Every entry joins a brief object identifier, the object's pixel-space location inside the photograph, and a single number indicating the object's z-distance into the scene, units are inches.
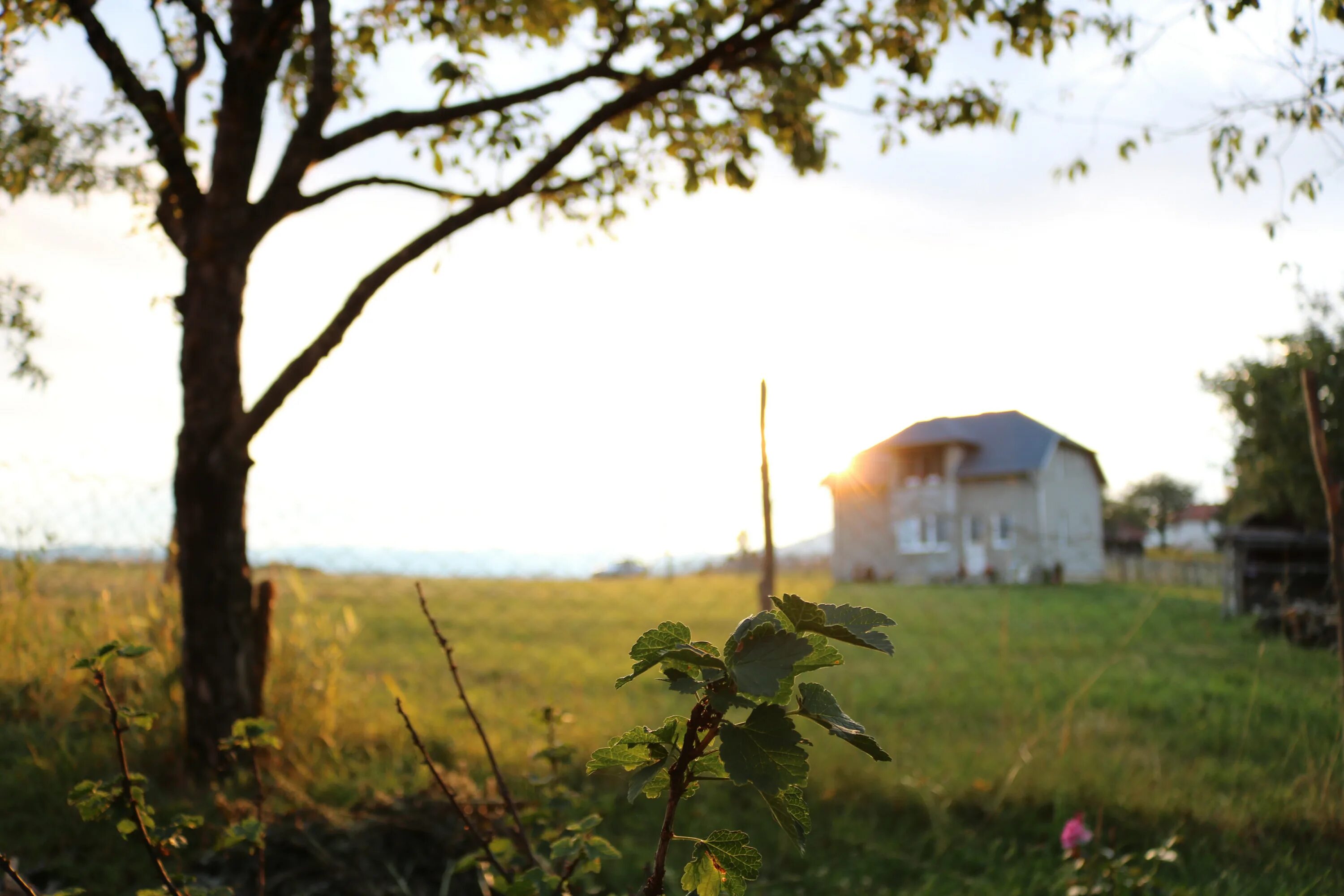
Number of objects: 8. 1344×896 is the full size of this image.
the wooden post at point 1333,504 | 148.4
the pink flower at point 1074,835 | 124.5
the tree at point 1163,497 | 2142.0
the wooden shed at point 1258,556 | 537.6
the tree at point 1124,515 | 2021.4
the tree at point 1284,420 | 597.9
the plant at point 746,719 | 38.0
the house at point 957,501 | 1159.6
